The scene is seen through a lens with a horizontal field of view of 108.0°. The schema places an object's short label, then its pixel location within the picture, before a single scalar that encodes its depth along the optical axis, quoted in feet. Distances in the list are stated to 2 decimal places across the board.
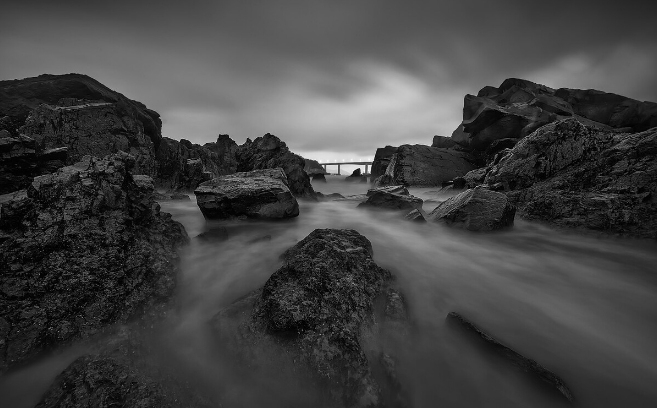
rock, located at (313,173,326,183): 137.63
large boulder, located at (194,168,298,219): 24.20
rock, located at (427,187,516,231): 22.09
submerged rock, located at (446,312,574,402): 7.67
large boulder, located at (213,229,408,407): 7.60
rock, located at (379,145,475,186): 74.33
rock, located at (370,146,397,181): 126.40
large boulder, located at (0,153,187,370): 8.15
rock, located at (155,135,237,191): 61.05
